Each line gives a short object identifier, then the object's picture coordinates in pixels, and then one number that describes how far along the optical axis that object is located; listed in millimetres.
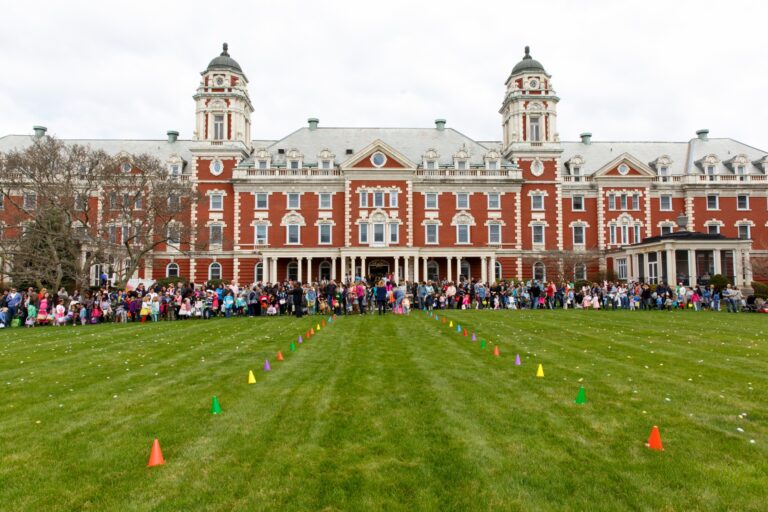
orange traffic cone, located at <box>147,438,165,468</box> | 5590
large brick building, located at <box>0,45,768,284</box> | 51781
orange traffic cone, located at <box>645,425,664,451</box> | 5875
